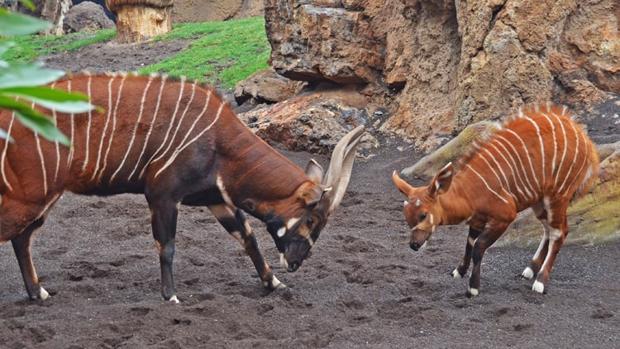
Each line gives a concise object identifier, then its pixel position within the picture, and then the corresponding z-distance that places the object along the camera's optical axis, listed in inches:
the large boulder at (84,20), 928.9
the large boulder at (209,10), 936.3
